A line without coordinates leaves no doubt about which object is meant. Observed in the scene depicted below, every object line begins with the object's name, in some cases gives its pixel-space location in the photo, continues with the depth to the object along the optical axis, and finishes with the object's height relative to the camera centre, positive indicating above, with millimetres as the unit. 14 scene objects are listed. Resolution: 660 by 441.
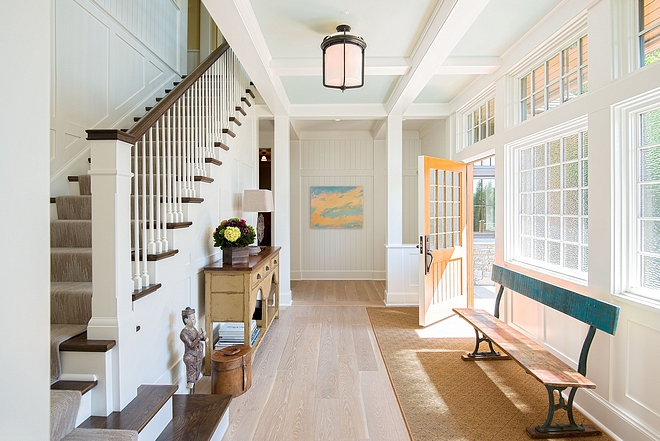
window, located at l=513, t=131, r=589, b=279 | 2757 +113
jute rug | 2270 -1323
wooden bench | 2123 -936
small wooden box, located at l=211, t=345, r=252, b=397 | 2623 -1126
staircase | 1753 -407
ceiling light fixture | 2850 +1265
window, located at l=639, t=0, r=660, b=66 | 2078 +1100
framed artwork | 7168 +263
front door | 4250 -254
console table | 3037 -649
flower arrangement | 3182 -132
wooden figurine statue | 2516 -908
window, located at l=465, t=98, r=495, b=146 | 4261 +1225
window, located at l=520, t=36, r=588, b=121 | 2706 +1157
